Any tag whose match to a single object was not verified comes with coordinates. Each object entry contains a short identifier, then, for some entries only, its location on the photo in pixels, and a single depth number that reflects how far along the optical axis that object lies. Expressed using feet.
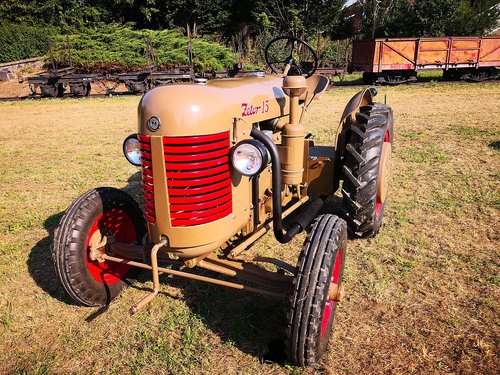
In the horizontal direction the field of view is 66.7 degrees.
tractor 6.72
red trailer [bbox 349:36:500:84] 50.70
